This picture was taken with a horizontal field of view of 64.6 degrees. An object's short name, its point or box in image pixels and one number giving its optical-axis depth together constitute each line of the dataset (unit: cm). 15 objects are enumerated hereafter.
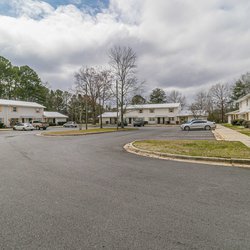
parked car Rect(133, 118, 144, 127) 4849
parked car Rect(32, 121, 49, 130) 4148
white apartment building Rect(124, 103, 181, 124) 5850
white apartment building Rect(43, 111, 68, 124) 6044
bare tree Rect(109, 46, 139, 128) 3778
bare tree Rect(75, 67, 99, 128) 4762
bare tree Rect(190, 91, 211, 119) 6107
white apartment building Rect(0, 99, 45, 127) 4672
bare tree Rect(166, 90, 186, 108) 8406
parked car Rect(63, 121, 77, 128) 5053
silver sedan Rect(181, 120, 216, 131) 2961
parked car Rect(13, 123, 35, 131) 3778
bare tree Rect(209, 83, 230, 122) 6203
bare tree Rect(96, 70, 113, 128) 4475
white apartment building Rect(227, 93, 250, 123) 3295
